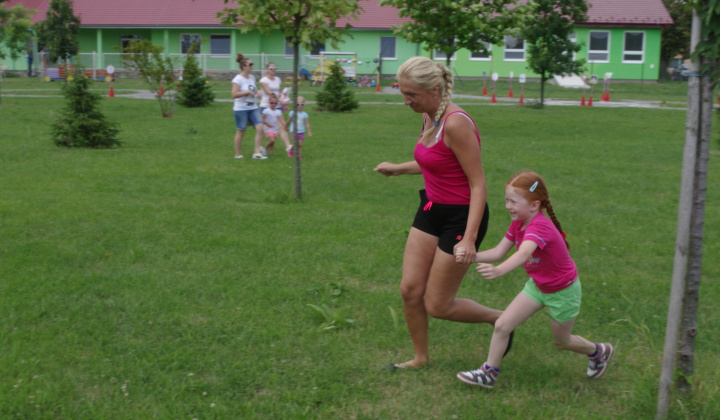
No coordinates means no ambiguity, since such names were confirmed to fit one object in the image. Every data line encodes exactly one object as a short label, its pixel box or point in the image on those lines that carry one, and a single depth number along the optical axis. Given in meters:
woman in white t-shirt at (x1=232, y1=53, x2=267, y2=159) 13.00
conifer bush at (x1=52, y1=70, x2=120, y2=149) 14.20
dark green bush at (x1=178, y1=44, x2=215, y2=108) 24.81
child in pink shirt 3.95
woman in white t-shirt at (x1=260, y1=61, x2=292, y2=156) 13.70
